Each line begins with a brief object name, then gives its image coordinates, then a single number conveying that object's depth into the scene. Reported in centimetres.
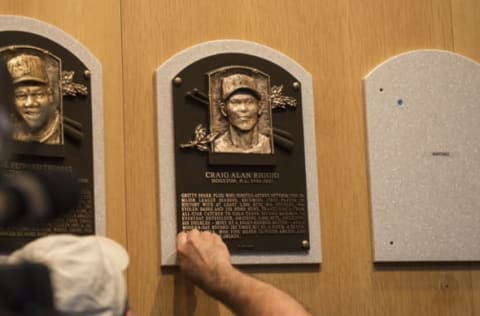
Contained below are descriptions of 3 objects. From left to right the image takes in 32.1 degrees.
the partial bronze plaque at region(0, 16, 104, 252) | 174
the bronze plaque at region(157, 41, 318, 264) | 195
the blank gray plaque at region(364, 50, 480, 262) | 217
